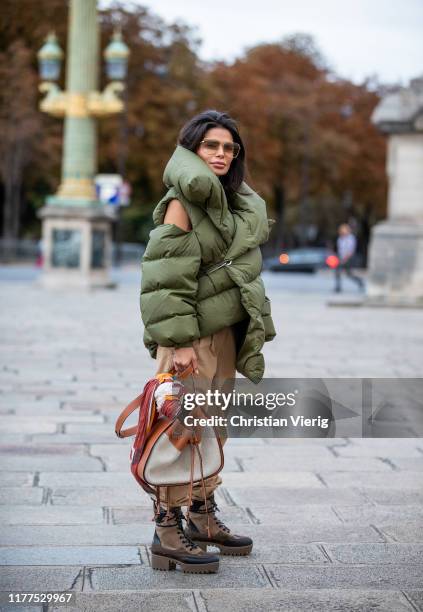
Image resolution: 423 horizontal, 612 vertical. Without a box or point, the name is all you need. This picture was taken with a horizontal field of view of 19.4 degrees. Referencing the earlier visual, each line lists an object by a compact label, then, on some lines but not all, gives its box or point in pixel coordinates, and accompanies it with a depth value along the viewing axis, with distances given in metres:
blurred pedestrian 28.89
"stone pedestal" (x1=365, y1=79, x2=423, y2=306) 21.30
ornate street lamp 25.64
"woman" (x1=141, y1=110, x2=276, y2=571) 4.66
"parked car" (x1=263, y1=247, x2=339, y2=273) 50.22
